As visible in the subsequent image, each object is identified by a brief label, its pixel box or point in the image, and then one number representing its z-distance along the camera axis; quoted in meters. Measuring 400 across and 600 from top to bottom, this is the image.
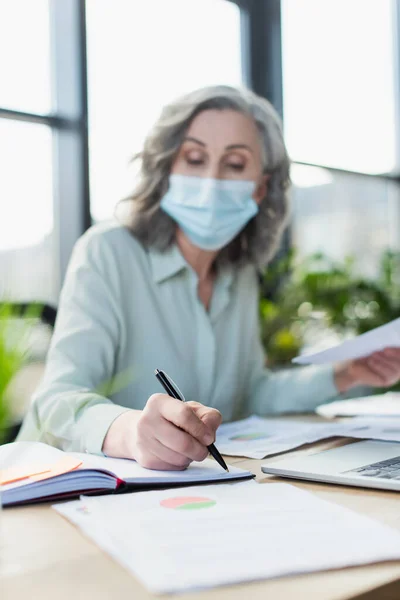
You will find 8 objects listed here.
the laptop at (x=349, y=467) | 0.82
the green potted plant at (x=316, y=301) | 2.56
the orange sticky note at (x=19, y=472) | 0.79
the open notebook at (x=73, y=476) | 0.76
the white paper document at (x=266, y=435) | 1.07
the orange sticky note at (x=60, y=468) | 0.77
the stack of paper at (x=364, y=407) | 1.43
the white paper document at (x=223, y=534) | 0.54
